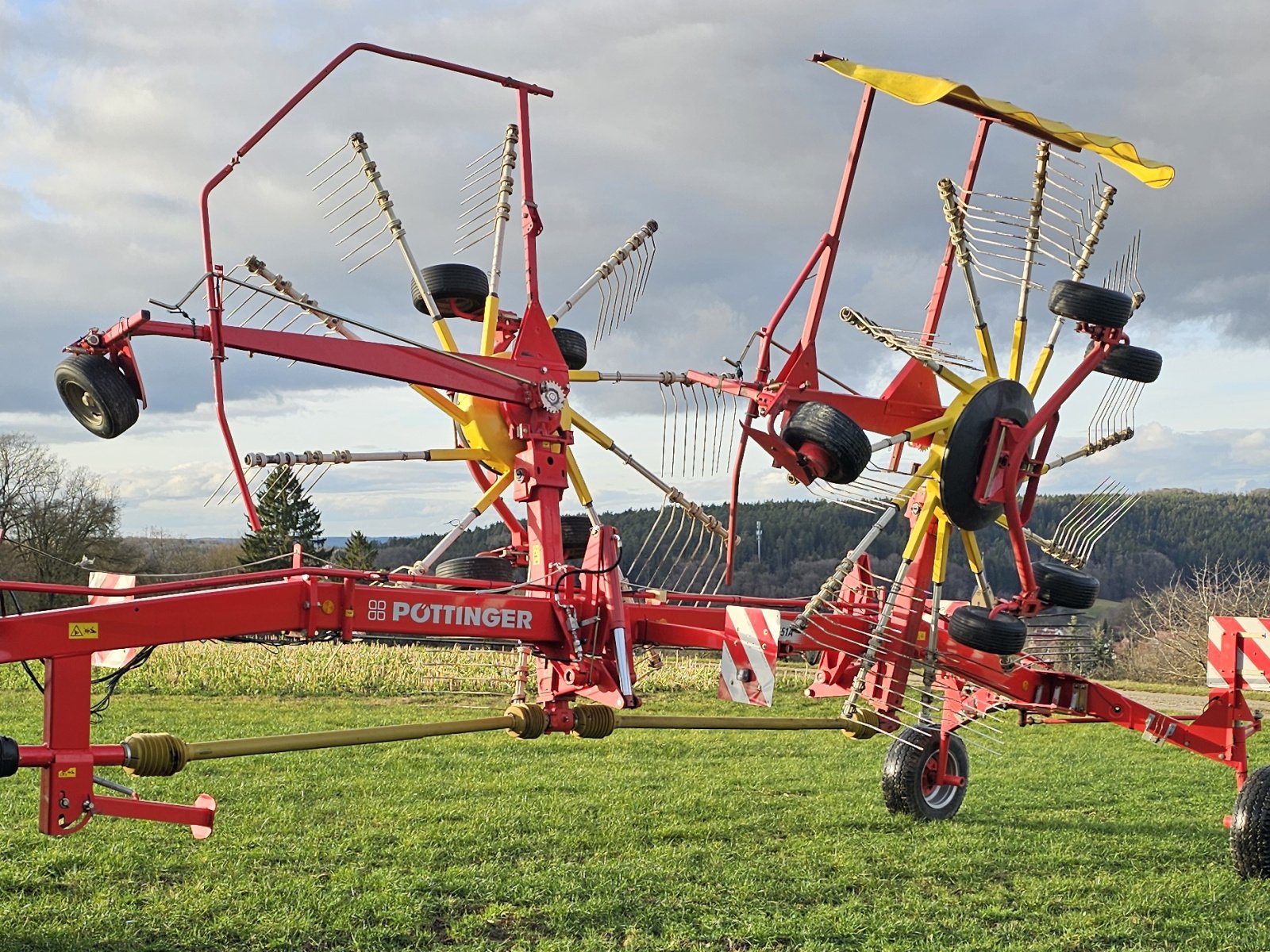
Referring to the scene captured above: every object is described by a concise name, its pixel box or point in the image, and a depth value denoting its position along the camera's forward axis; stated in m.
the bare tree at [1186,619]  40.75
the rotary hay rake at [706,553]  6.07
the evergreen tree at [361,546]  33.79
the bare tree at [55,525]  37.59
